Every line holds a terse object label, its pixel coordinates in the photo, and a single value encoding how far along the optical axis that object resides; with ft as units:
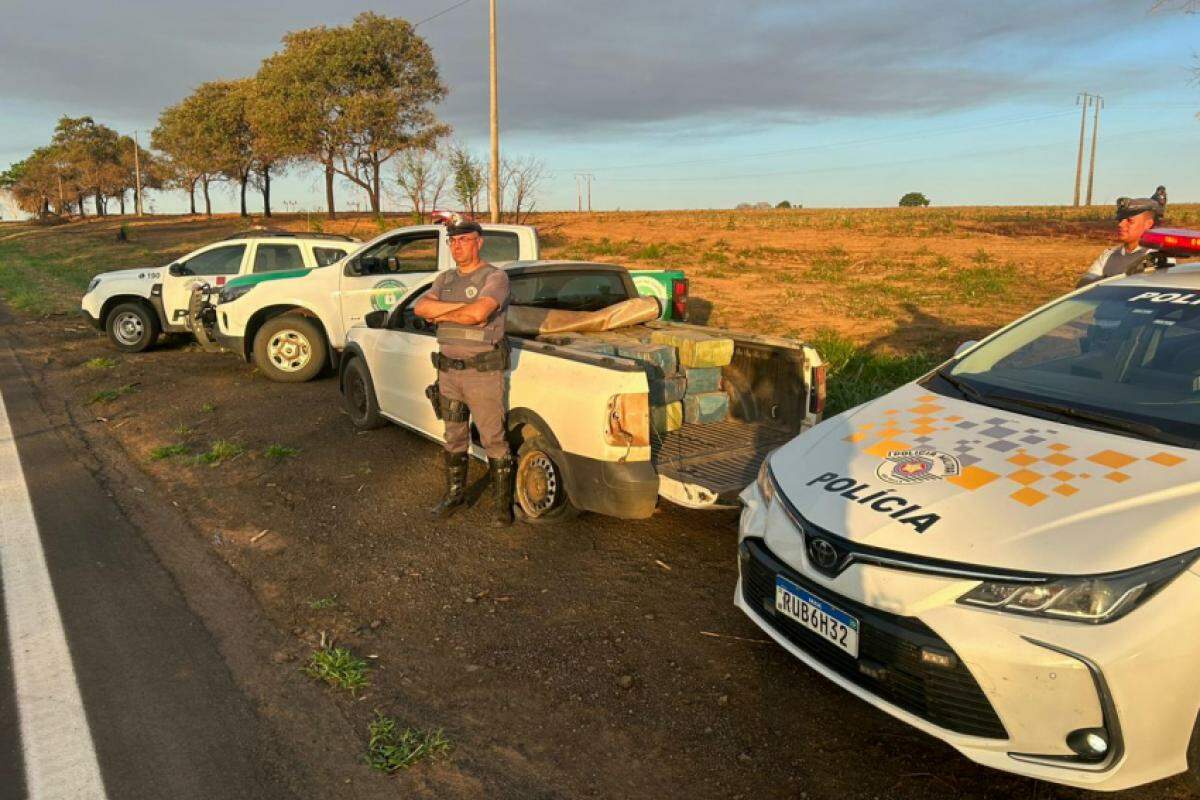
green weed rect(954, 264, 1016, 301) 50.37
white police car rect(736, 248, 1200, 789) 7.97
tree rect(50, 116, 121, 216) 239.50
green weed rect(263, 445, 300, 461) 22.16
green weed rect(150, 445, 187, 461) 22.29
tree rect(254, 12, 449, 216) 117.50
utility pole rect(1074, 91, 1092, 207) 206.38
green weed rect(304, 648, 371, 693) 11.45
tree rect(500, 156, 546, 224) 88.89
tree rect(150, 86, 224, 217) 163.32
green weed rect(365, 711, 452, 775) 9.74
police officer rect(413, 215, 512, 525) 16.40
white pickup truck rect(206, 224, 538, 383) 31.45
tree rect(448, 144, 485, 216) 83.20
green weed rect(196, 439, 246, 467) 21.85
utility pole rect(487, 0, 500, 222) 63.21
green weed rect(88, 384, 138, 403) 29.55
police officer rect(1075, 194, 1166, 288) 18.69
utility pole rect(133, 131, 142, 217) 229.66
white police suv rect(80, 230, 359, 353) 38.14
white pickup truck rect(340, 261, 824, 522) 14.84
